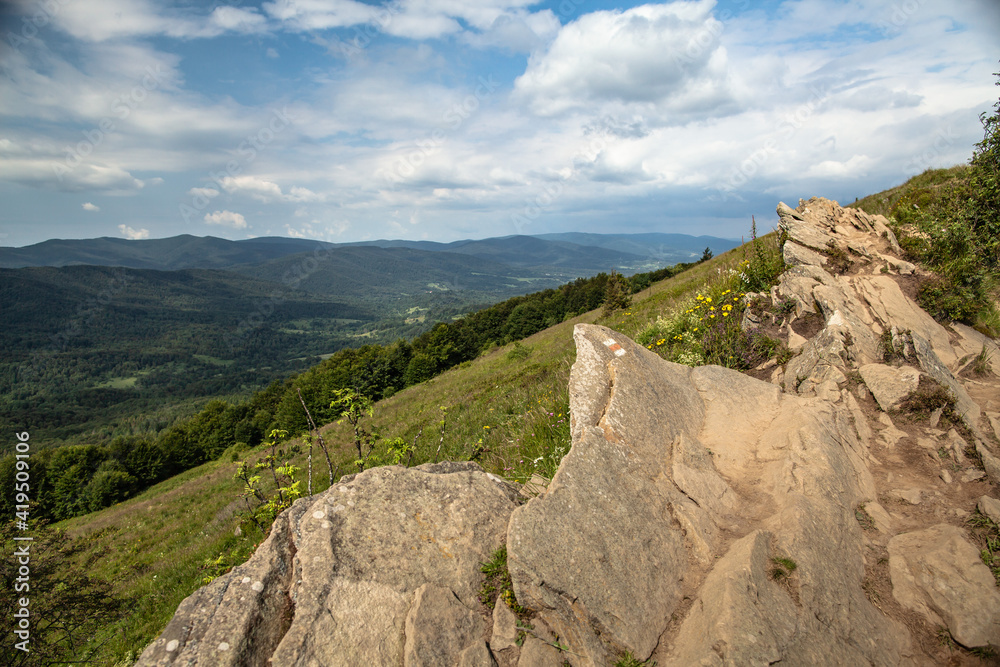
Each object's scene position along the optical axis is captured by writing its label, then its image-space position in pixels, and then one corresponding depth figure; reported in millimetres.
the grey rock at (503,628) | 3735
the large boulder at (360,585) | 3514
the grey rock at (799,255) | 9727
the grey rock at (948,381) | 5832
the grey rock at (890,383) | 6289
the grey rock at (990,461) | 4938
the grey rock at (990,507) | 4238
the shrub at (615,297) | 32250
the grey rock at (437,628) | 3553
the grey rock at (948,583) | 3434
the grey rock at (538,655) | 3600
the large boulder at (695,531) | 3514
